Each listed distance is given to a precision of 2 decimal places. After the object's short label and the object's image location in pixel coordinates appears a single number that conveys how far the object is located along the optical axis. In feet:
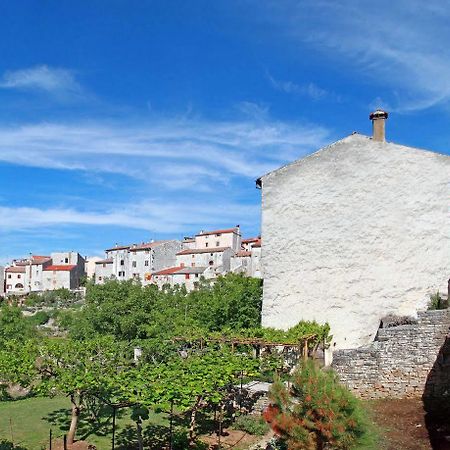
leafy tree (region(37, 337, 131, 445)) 39.42
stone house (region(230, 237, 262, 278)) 229.37
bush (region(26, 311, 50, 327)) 202.87
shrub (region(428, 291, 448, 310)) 58.95
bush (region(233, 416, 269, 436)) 43.52
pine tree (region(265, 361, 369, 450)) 27.61
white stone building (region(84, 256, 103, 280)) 344.69
